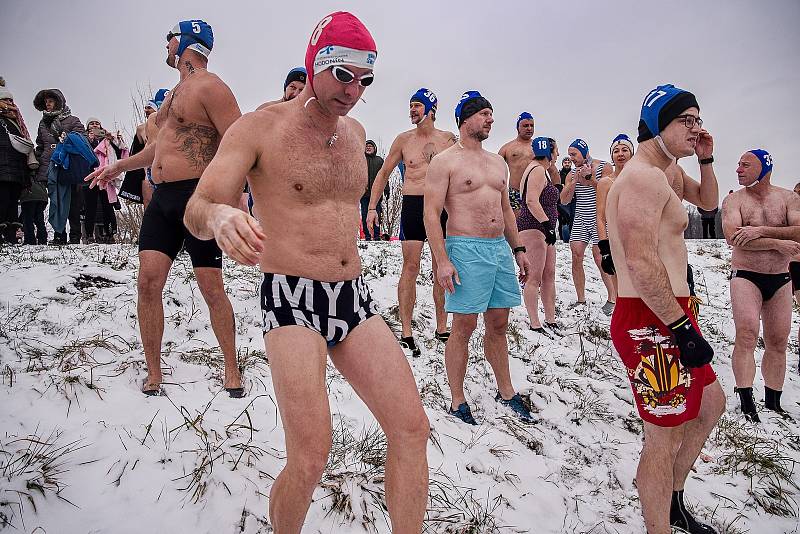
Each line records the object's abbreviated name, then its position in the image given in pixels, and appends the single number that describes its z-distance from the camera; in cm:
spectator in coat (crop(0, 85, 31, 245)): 664
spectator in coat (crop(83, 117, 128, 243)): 901
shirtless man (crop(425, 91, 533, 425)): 424
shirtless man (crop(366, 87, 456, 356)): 545
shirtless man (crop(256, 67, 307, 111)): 396
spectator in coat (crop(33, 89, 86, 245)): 802
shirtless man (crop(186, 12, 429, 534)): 202
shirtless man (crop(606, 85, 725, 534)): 258
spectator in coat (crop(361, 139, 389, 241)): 1143
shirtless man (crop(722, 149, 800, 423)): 488
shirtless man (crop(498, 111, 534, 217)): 692
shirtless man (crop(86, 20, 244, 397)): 355
